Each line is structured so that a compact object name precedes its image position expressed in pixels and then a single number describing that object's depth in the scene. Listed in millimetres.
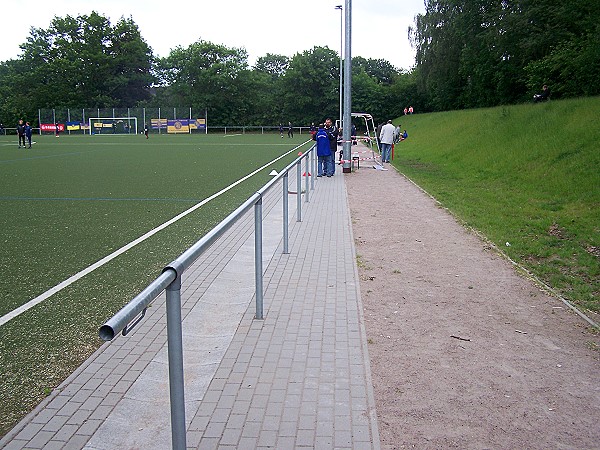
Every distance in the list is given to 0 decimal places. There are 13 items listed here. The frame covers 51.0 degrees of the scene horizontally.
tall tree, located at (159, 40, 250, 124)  75125
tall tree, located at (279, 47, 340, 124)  75875
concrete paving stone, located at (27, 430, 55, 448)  3352
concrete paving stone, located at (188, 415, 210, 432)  3527
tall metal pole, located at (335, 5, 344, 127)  38438
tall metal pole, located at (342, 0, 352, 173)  19016
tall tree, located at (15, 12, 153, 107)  77625
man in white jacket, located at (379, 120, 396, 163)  23797
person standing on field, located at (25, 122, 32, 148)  37925
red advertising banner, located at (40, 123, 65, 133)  67500
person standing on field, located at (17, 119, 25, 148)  37550
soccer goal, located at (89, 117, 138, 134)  67188
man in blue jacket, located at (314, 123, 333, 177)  18422
